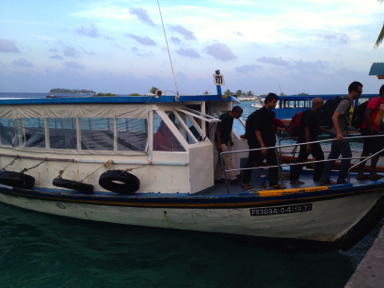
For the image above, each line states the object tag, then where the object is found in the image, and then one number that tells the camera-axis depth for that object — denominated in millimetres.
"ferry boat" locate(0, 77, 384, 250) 5395
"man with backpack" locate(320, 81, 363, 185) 5277
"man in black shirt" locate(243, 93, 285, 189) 5601
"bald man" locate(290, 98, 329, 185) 5652
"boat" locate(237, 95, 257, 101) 163575
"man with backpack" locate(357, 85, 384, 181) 5449
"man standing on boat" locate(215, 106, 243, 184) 6309
